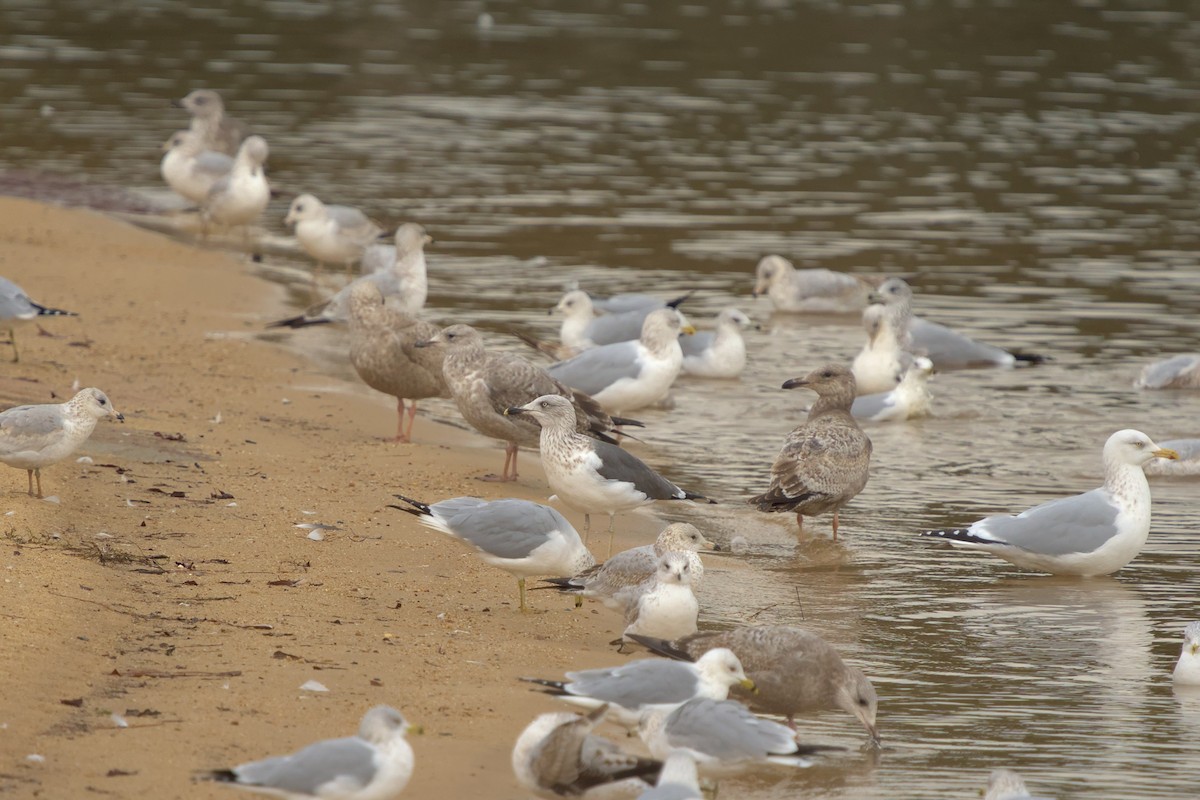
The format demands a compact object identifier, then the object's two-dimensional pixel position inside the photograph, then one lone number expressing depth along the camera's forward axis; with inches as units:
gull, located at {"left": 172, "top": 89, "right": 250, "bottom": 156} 1626.5
